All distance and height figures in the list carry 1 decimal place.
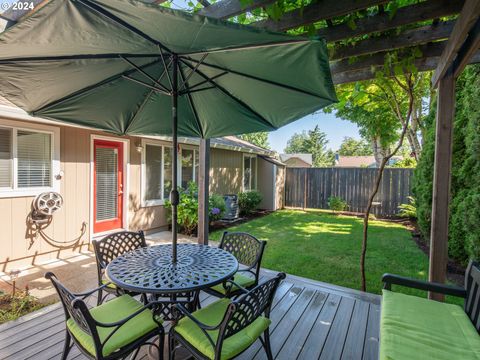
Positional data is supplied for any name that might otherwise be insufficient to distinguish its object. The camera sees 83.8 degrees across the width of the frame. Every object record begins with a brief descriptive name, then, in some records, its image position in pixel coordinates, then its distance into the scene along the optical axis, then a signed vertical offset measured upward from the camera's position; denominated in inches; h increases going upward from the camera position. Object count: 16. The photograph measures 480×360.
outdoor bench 63.8 -40.9
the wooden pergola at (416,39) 81.4 +50.8
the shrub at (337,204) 405.1 -42.5
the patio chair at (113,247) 98.9 -31.5
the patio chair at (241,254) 98.0 -34.0
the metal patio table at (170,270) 69.6 -29.4
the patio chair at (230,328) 62.4 -42.0
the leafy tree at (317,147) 1653.5 +194.8
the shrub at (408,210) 336.5 -42.4
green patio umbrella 52.7 +28.6
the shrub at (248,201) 382.6 -38.9
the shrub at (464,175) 141.0 +2.5
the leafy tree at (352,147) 1665.8 +187.7
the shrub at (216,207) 283.3 -37.2
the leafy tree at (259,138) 1237.5 +167.3
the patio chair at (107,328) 61.6 -41.9
